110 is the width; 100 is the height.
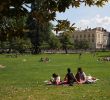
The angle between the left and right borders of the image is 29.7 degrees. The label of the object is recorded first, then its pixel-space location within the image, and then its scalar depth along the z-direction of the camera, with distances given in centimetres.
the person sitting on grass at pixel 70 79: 1234
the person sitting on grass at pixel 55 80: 1250
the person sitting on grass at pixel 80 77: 1301
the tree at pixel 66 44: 8429
